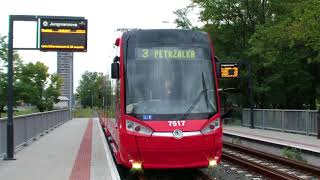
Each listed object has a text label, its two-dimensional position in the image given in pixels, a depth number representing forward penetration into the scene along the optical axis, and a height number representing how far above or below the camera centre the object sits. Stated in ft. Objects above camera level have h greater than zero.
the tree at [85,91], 528.22 +5.97
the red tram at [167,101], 37.83 -0.28
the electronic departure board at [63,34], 57.52 +6.55
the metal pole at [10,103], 49.67 -0.50
